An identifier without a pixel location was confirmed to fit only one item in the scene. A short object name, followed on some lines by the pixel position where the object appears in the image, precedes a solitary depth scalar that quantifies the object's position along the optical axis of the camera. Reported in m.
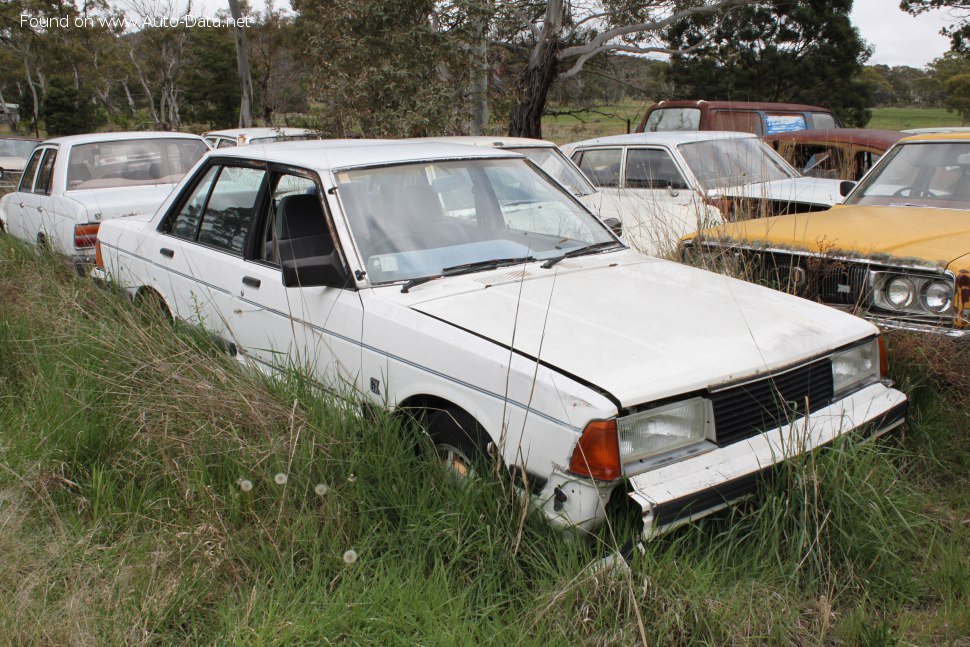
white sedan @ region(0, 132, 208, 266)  7.27
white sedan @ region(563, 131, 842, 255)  7.04
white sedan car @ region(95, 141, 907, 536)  2.66
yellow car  4.02
